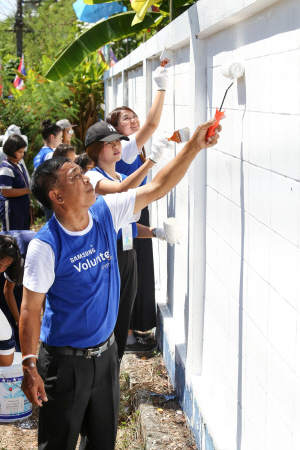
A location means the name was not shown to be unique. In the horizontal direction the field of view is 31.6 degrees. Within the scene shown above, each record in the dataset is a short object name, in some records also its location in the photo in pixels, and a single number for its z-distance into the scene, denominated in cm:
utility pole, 2661
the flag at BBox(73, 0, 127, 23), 906
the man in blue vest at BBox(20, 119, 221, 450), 247
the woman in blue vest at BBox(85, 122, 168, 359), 344
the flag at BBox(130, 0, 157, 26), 431
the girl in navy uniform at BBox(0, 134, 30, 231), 656
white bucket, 378
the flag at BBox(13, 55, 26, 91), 1404
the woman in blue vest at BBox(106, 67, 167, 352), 437
